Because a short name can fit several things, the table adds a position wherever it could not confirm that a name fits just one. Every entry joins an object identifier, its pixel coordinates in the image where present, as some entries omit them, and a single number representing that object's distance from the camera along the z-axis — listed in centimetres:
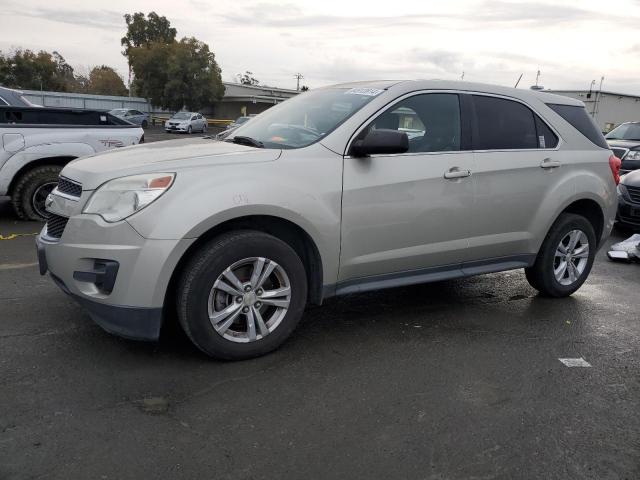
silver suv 326
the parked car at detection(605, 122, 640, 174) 1105
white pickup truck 721
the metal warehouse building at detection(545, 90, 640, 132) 2555
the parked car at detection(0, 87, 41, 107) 880
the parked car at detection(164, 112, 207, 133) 3731
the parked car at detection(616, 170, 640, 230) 827
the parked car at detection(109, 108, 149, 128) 3708
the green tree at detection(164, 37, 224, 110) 4816
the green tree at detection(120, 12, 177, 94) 6309
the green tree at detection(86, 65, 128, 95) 7825
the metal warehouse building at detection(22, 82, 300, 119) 4681
